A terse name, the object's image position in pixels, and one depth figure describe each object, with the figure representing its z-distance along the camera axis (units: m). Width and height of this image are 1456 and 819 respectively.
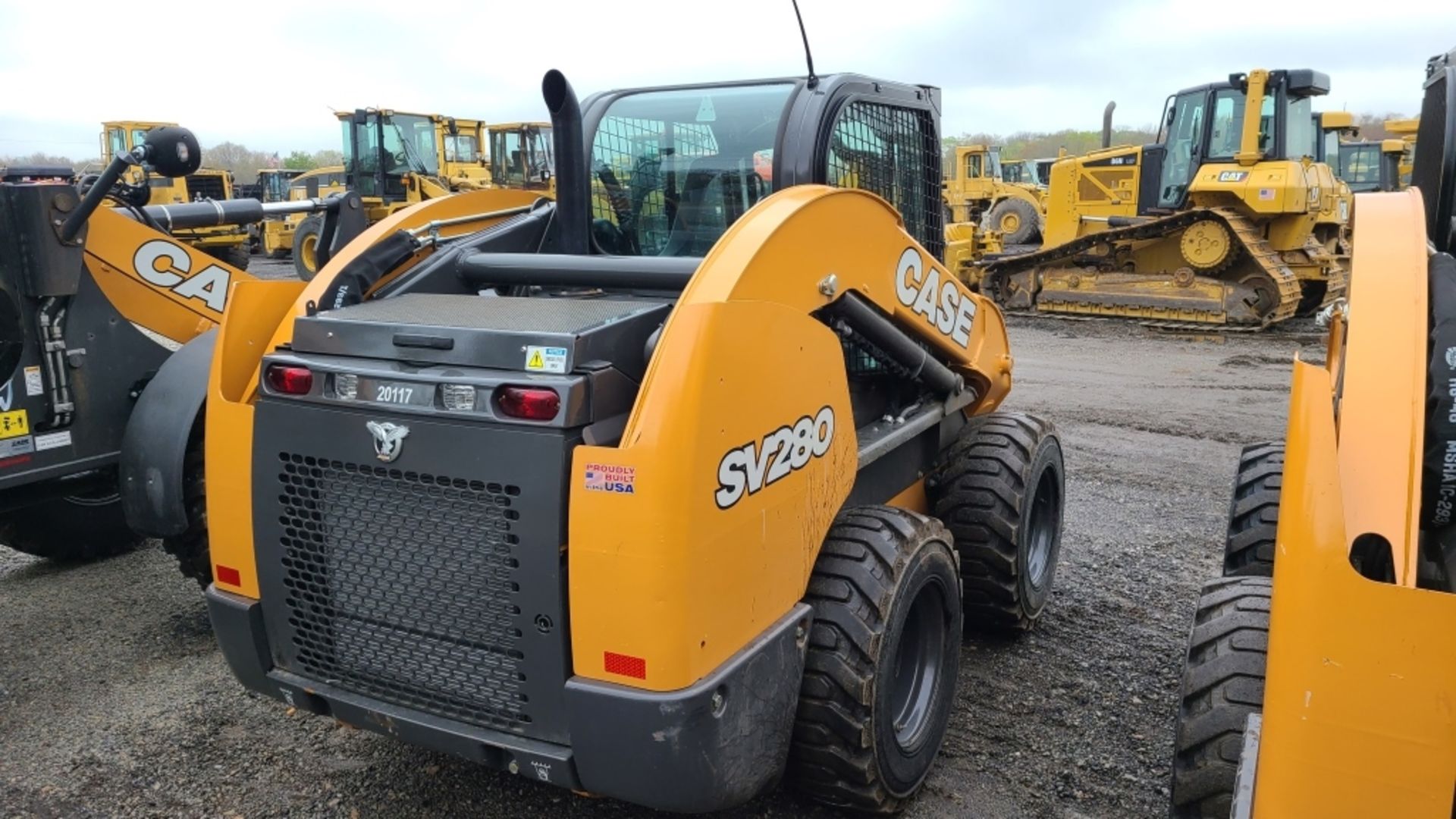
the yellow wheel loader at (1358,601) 1.53
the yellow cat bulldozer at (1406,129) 17.05
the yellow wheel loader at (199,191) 17.56
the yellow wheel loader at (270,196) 26.27
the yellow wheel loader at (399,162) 19.73
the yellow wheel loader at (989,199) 21.95
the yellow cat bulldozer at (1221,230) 12.75
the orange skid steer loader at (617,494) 2.30
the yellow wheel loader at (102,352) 4.03
